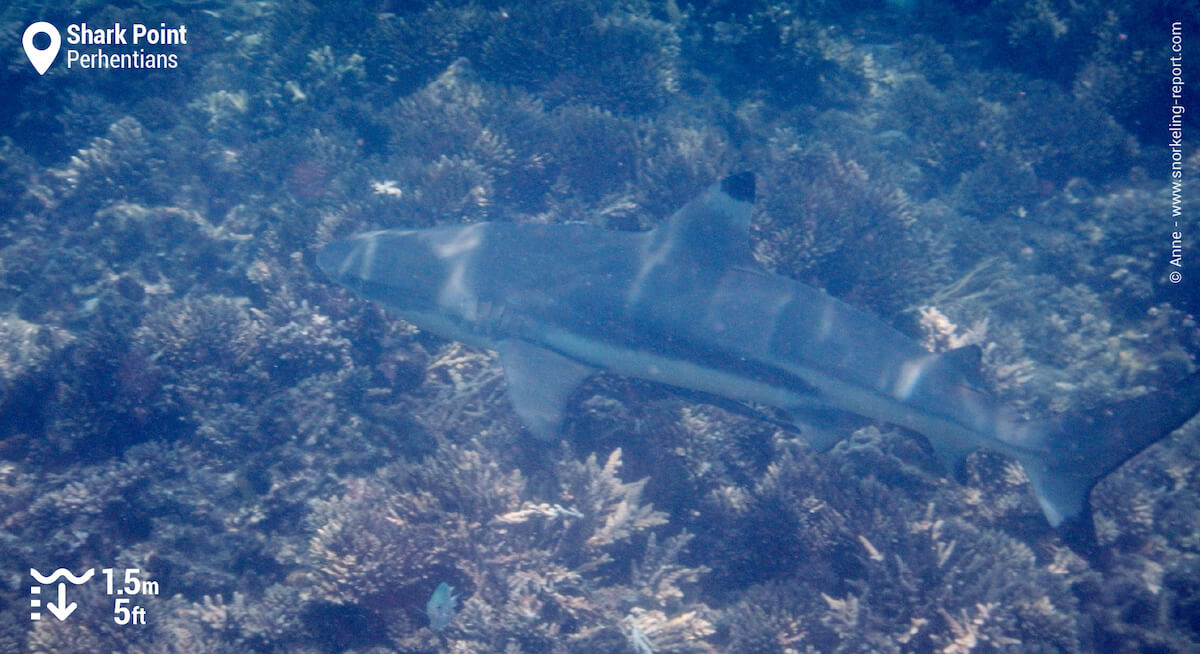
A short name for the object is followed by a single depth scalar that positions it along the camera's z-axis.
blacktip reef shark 3.91
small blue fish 3.83
